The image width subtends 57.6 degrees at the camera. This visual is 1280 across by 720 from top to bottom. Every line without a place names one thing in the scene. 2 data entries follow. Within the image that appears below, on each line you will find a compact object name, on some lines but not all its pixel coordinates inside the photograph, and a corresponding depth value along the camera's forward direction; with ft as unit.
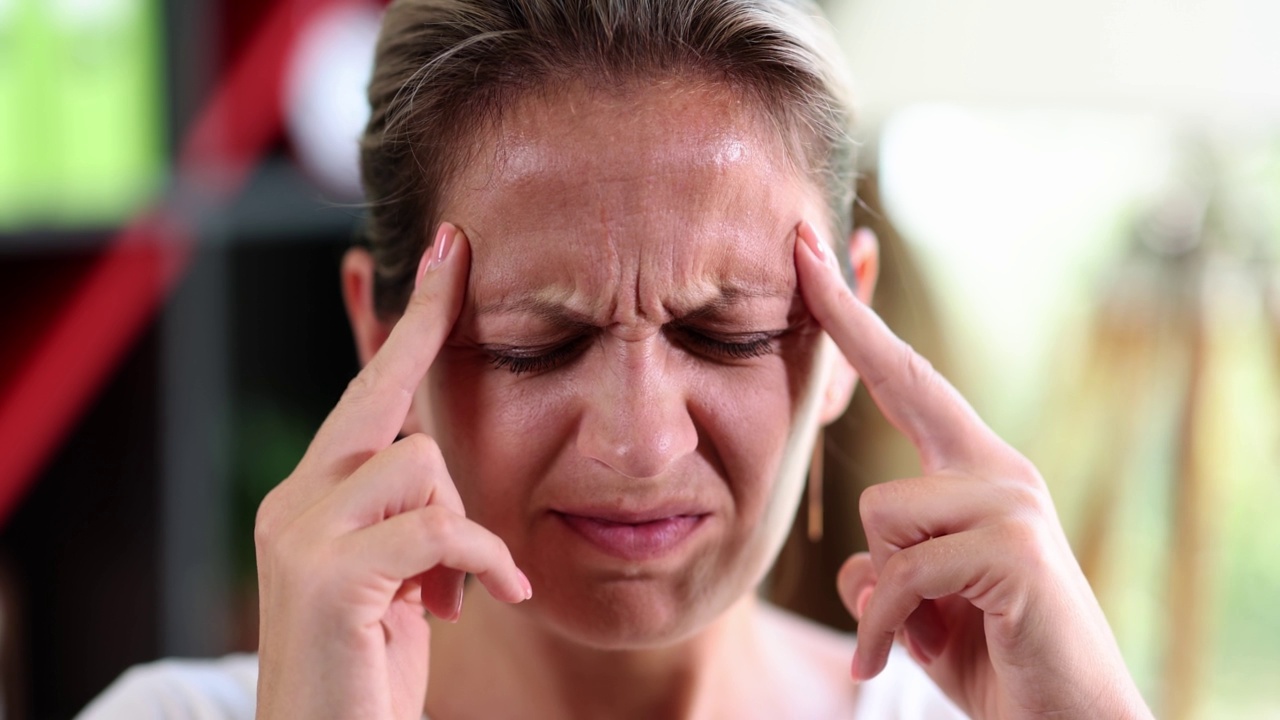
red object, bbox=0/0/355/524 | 6.89
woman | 2.78
